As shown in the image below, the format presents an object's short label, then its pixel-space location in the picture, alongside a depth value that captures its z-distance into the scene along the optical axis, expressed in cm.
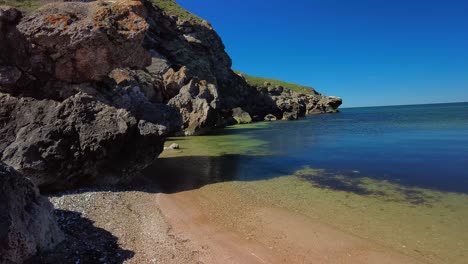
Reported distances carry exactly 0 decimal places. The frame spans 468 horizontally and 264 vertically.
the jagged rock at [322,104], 14575
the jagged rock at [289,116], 10112
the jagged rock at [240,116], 8359
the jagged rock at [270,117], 9932
